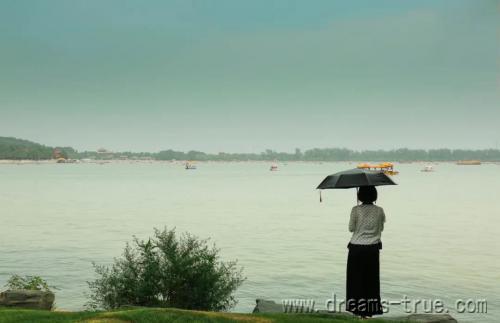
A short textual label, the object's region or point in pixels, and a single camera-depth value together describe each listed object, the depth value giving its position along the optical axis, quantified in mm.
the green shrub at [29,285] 16689
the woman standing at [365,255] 11289
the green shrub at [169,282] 14867
